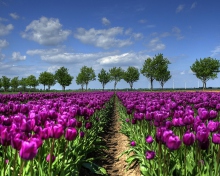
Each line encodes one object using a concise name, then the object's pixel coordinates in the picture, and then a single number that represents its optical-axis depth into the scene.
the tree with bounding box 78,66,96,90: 97.75
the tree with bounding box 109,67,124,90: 104.34
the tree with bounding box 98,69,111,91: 103.44
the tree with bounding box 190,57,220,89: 71.06
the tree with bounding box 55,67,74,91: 90.44
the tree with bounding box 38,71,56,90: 97.38
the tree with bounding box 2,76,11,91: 114.19
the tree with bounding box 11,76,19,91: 118.25
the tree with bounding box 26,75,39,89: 109.00
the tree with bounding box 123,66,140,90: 101.62
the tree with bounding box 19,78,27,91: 123.64
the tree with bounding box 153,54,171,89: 75.54
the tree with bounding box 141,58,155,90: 77.44
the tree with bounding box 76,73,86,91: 97.00
